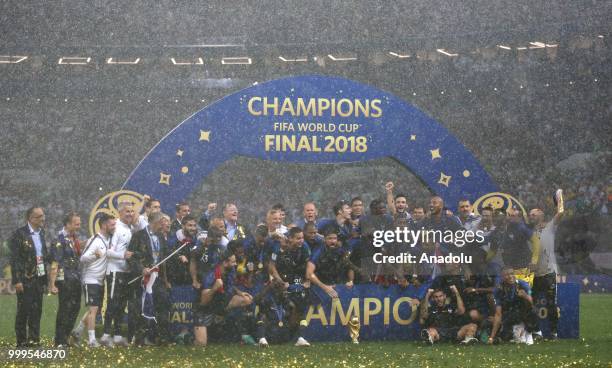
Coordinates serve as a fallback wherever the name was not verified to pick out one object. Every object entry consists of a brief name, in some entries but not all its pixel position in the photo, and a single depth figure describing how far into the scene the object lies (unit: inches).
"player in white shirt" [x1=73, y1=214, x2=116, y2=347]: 685.3
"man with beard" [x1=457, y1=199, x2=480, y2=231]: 775.7
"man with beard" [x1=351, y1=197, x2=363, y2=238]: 745.6
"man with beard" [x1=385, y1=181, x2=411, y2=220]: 766.5
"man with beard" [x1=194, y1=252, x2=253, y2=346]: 697.6
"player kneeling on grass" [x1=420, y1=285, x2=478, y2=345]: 711.7
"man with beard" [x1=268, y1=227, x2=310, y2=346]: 713.6
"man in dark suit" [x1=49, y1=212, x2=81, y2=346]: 678.5
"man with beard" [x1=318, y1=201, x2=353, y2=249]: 740.0
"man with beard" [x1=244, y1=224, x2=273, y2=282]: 717.3
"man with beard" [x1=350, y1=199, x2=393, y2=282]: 740.0
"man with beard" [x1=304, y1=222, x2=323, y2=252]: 724.0
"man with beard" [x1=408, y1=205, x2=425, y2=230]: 760.3
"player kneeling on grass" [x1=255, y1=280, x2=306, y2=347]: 709.9
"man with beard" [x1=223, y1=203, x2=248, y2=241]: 765.3
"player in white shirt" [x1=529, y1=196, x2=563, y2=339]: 753.6
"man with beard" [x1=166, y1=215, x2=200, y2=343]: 710.5
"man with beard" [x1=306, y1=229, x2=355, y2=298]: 722.2
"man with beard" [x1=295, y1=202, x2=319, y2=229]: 731.4
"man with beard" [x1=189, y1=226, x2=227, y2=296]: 702.5
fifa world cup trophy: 724.0
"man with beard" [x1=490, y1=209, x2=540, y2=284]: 754.2
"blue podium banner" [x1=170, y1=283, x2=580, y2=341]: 735.1
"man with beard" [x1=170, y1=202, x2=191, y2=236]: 763.4
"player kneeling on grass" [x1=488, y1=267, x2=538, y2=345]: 717.3
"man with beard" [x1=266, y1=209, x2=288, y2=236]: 730.2
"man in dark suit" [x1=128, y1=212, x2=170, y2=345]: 698.8
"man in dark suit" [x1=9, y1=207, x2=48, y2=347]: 671.8
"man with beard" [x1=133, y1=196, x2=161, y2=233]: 743.1
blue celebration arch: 769.6
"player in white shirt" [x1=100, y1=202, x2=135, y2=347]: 695.7
